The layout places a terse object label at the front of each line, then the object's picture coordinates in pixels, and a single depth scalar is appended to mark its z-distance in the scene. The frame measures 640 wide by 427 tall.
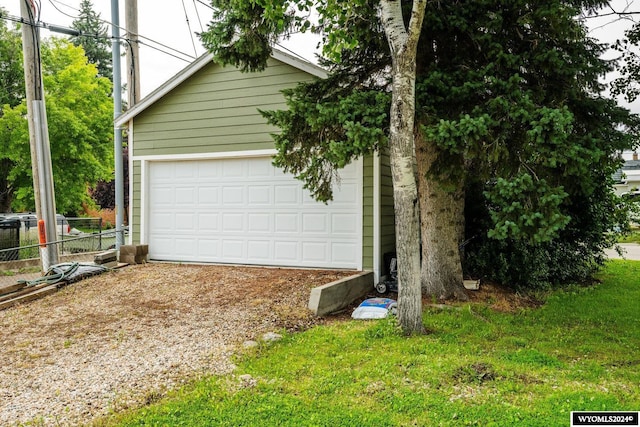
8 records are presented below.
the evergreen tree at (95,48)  33.72
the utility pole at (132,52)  10.00
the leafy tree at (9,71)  18.00
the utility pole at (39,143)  8.23
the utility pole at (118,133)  9.77
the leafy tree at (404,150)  4.62
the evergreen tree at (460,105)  4.48
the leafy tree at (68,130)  15.78
